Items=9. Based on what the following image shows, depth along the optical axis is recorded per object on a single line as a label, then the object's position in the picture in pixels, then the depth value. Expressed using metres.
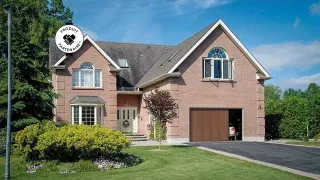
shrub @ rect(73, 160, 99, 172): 13.64
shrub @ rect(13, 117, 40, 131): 18.39
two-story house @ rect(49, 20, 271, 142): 26.00
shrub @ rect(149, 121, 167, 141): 25.98
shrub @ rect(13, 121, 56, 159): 14.17
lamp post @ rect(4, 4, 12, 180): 10.88
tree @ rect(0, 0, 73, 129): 18.66
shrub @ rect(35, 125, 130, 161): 13.94
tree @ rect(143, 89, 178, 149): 20.50
